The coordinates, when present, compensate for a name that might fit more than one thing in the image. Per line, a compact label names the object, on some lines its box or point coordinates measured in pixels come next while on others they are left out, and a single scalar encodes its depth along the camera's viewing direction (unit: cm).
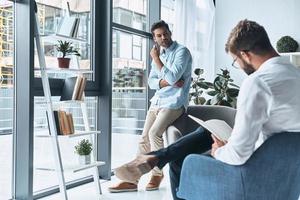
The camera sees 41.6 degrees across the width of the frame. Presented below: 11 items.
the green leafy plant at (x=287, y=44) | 492
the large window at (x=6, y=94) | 311
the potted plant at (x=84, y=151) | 339
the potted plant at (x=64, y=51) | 332
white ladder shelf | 301
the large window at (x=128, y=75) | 454
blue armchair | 178
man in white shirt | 174
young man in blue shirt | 346
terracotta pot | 332
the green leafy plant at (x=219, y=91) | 473
